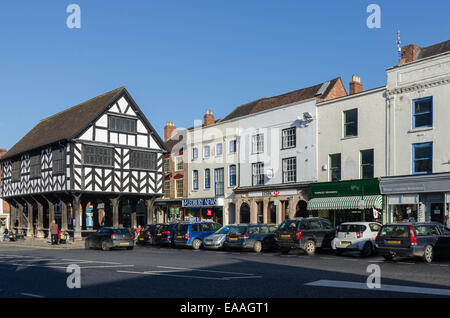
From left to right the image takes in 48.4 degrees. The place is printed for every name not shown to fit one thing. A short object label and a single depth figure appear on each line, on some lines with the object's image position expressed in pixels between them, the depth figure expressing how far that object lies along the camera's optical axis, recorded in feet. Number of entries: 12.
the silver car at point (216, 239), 90.53
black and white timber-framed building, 122.11
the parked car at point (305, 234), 75.05
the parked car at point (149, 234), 105.81
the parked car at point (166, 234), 101.14
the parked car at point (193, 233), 95.35
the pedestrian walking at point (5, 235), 138.72
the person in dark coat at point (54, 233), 115.96
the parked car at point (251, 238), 83.61
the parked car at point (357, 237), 70.64
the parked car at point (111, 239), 93.76
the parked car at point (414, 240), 59.31
